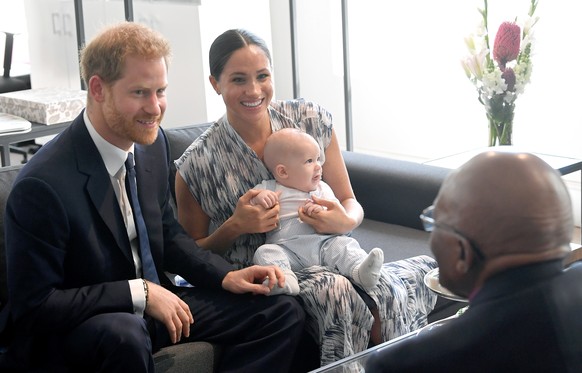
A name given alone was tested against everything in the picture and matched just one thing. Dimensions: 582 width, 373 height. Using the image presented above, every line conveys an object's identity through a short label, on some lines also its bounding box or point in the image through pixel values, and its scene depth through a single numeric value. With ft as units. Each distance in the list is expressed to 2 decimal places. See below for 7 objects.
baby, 8.59
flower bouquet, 11.10
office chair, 17.38
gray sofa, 10.08
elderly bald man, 3.64
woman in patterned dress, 8.40
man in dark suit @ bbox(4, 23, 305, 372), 7.20
